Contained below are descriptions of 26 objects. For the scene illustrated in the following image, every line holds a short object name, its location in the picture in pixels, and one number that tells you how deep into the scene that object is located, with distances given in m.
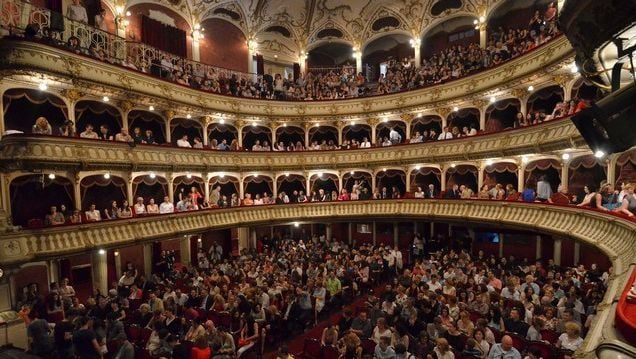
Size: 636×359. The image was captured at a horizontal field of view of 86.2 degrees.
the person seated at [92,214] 12.09
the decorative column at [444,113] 18.34
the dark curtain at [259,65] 22.43
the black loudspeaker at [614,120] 2.99
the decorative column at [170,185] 15.71
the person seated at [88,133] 12.60
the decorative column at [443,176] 18.05
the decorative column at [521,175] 14.73
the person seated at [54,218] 10.82
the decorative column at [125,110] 14.26
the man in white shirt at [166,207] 14.73
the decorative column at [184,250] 17.35
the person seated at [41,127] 11.00
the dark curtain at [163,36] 16.83
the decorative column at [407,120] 19.80
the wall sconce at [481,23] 18.48
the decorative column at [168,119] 16.19
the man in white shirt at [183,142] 16.39
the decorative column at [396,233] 21.11
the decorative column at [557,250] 13.91
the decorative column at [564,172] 13.03
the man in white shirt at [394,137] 19.83
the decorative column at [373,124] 20.81
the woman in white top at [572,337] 5.48
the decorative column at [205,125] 18.08
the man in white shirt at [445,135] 17.61
